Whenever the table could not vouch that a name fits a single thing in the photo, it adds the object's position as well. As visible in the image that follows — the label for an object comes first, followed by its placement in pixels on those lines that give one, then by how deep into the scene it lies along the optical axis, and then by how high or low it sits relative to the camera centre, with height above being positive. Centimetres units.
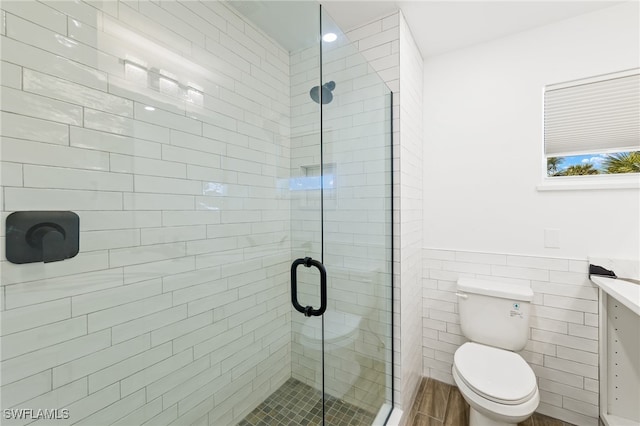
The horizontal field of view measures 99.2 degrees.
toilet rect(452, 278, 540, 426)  137 -91
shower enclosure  84 -2
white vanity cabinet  160 -91
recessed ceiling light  146 +94
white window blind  175 +63
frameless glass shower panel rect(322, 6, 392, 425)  150 -11
